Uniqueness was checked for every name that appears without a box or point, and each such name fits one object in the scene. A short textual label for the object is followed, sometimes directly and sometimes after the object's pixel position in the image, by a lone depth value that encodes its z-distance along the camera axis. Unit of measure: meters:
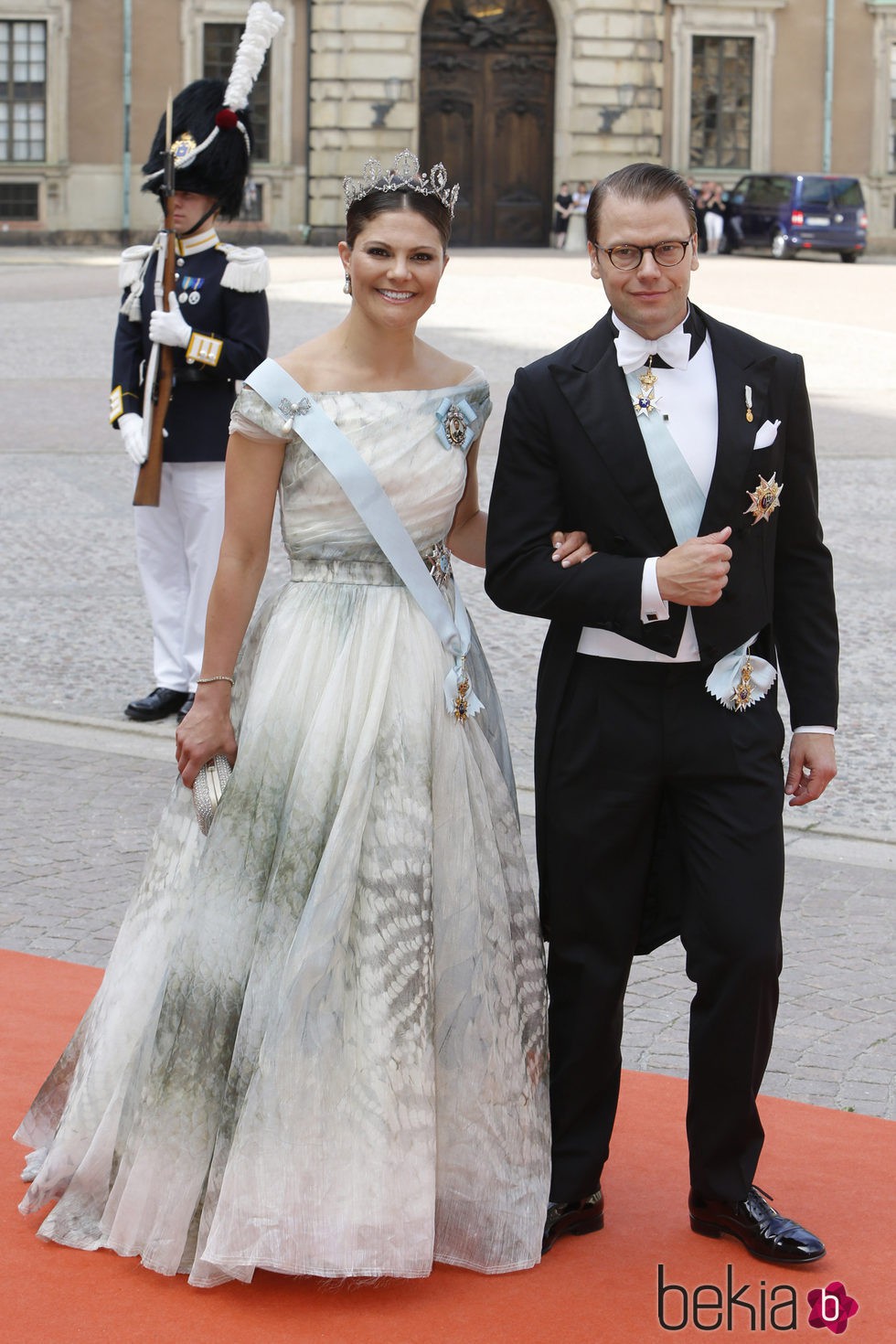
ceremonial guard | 6.32
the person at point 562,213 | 35.47
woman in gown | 3.15
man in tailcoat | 3.17
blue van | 33.00
